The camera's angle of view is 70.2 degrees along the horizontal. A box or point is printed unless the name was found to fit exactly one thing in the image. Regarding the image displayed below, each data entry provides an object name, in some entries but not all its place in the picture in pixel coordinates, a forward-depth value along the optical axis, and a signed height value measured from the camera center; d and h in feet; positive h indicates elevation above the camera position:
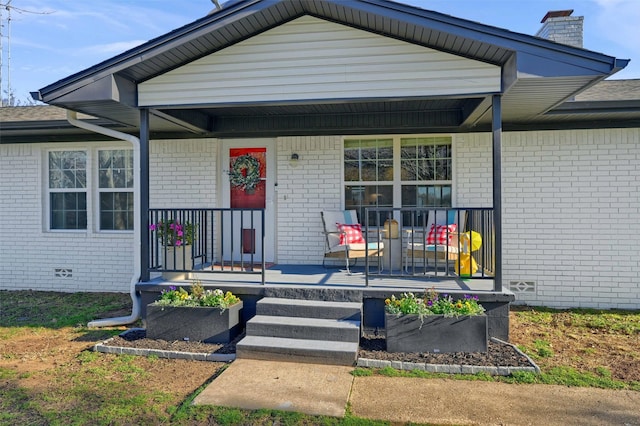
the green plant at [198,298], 15.25 -2.72
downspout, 17.29 -0.25
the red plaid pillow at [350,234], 19.10 -0.72
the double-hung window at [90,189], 23.65 +1.56
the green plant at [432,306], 13.73 -2.75
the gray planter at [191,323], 14.87 -3.47
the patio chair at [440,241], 17.49 -1.00
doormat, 19.64 -2.17
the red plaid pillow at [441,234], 18.19 -0.71
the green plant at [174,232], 17.39 -0.54
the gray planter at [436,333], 13.47 -3.48
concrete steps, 12.92 -3.48
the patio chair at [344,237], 18.61 -0.85
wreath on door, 22.20 +2.20
